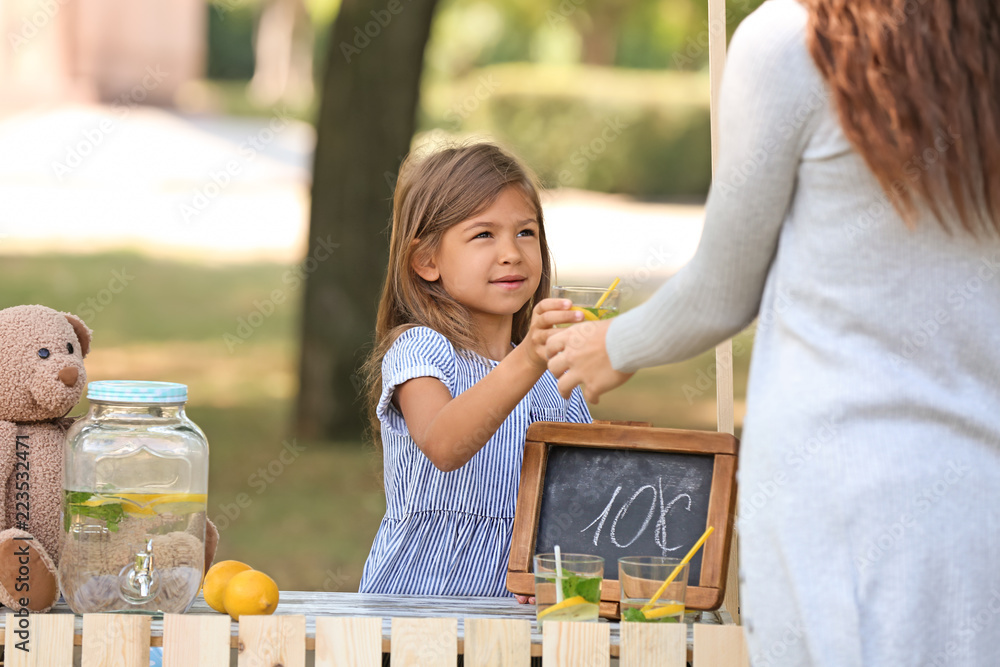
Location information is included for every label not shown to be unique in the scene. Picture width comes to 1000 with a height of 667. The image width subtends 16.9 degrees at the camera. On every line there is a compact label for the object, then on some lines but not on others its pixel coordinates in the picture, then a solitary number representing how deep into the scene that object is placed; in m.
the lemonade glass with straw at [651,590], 3.96
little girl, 4.28
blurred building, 23.99
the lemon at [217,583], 4.04
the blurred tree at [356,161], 9.06
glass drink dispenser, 4.04
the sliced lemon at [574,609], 3.97
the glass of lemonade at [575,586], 3.98
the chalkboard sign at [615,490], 4.11
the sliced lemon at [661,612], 3.95
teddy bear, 4.08
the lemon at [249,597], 4.00
